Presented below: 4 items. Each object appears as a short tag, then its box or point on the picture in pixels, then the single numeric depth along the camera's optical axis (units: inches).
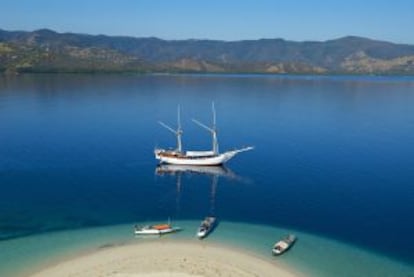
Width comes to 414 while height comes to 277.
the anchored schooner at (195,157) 4911.4
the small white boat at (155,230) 3088.1
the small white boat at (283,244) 2854.3
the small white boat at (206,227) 3073.8
